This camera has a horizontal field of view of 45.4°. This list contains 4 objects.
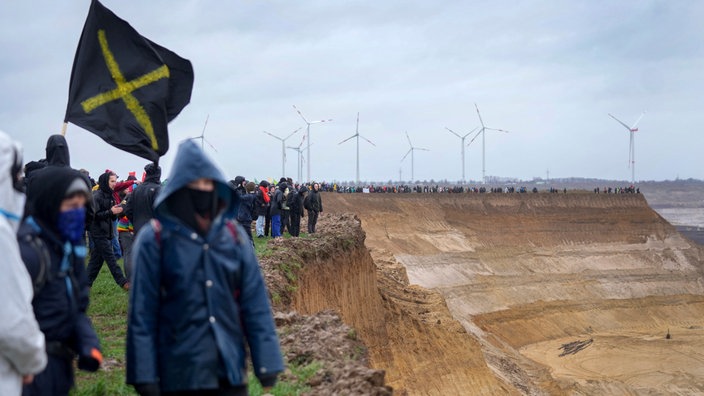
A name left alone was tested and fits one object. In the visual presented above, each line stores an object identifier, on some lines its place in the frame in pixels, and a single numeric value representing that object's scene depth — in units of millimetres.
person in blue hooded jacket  4852
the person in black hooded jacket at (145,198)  11289
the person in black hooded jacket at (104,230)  12721
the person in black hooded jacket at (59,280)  4938
